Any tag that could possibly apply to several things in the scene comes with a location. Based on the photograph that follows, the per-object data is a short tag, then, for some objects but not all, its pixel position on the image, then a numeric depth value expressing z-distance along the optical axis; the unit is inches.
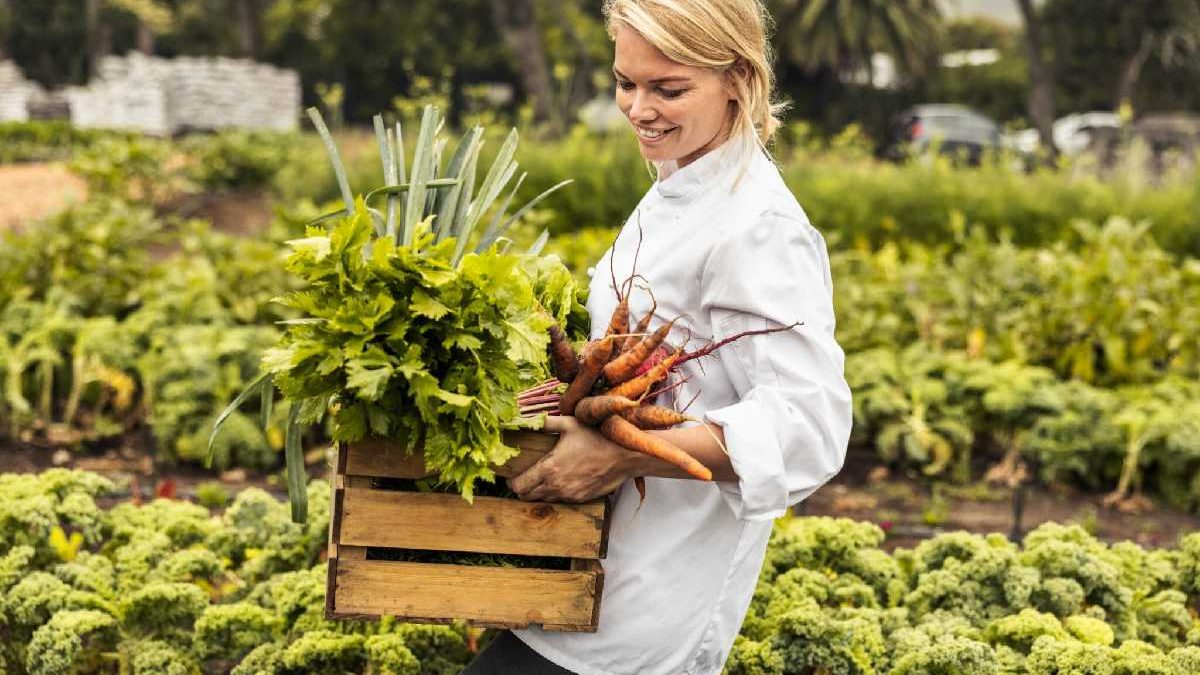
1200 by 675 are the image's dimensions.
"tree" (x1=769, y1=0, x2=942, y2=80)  1150.3
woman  76.2
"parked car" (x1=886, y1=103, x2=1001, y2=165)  842.5
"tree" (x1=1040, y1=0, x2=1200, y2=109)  1251.8
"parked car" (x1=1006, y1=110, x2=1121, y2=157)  716.0
